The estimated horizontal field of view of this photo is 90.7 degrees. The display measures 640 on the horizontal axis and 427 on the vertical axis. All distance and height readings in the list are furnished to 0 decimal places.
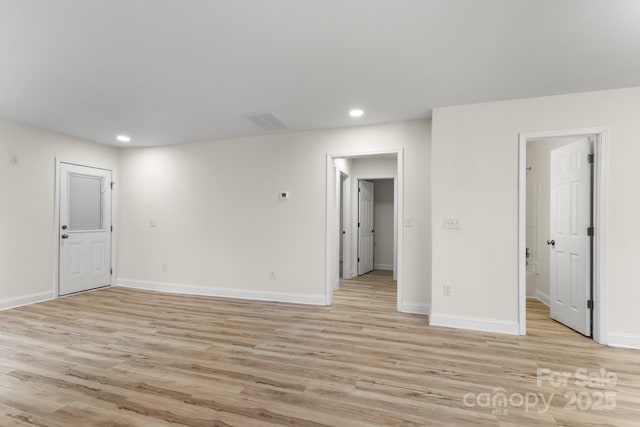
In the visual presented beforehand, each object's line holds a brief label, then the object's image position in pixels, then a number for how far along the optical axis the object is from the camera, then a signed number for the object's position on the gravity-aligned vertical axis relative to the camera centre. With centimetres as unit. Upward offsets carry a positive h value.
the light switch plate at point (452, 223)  366 -10
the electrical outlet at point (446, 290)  367 -88
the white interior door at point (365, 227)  709 -31
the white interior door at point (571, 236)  334 -24
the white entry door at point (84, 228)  500 -28
